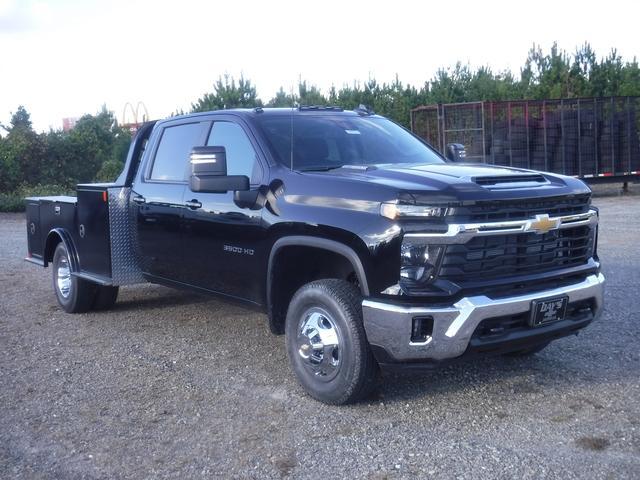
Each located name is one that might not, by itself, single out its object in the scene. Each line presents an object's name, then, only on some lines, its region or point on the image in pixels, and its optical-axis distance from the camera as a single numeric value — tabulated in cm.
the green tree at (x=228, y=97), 3116
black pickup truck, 450
